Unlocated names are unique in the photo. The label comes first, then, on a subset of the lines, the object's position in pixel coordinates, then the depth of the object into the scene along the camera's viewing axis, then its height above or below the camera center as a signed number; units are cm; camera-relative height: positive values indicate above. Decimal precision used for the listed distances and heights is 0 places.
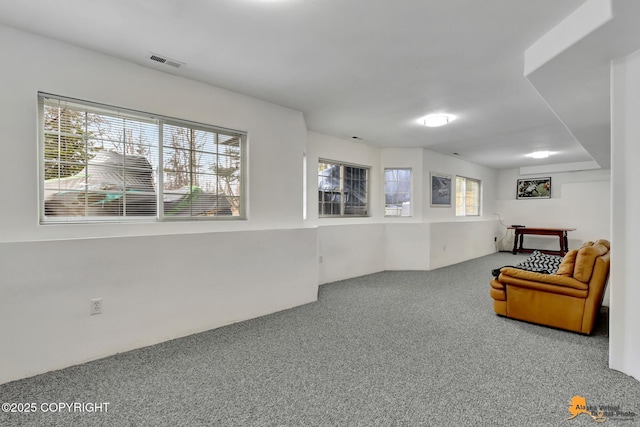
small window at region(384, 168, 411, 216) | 583 +39
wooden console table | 717 -61
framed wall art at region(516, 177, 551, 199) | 798 +61
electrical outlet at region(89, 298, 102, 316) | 234 -75
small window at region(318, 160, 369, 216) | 497 +39
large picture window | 235 +42
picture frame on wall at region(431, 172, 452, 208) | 618 +45
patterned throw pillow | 329 -64
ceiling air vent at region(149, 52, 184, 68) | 248 +131
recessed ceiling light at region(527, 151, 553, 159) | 612 +120
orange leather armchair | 273 -80
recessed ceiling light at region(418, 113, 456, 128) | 390 +124
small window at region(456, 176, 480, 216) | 721 +37
